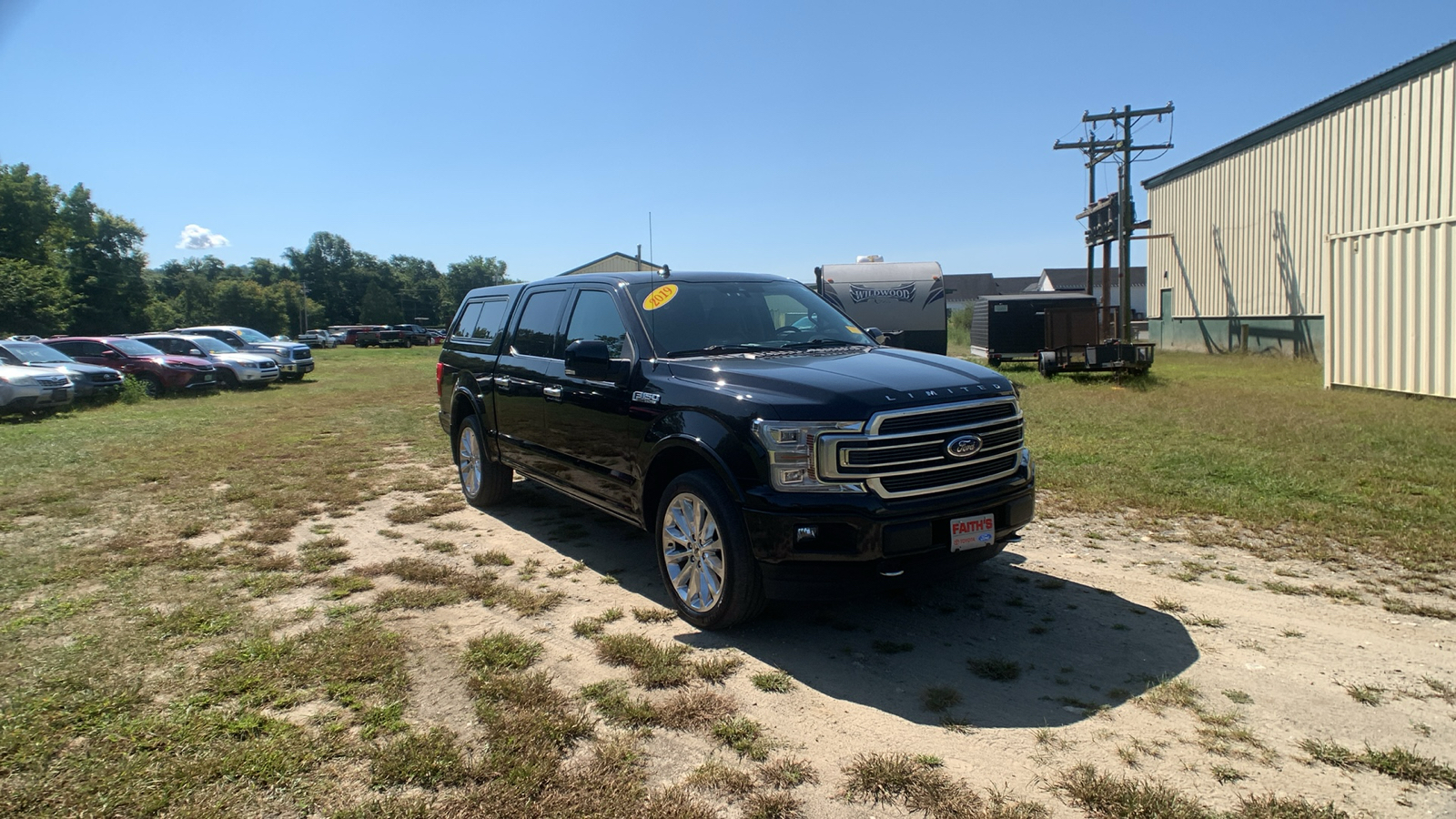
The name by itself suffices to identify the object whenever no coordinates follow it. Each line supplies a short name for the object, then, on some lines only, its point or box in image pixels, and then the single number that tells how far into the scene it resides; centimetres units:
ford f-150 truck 386
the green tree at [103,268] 5297
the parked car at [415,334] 5851
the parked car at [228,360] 2144
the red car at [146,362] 1980
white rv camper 1994
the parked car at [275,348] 2477
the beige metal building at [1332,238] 1354
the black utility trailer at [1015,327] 2294
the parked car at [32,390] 1550
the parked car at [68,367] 1677
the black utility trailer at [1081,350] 1762
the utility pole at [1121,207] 2462
